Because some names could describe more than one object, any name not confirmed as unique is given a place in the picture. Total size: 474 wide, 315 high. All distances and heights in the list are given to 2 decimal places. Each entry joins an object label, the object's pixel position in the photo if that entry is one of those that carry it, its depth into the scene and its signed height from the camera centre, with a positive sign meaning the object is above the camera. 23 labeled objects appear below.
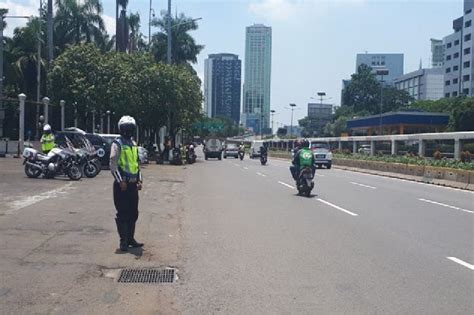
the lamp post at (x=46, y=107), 37.56 +1.80
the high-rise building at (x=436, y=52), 174.38 +27.18
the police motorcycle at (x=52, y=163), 21.91 -0.99
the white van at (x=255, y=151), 73.62 -1.19
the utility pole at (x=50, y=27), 39.94 +7.10
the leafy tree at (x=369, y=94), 117.38 +9.68
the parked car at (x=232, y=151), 72.00 -1.25
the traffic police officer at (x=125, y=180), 9.34 -0.64
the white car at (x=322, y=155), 44.38 -0.88
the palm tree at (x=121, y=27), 59.44 +10.91
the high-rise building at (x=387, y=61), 173.12 +24.00
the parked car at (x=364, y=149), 54.50 -0.47
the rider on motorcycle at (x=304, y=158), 19.02 -0.49
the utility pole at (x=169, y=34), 47.25 +8.09
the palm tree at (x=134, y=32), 68.71 +12.49
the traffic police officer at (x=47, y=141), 23.09 -0.20
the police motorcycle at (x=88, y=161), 23.46 -0.95
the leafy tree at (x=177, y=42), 65.88 +10.53
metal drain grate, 7.70 -1.78
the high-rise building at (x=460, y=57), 119.62 +18.39
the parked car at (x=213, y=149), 63.44 -0.93
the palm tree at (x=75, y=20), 57.03 +11.05
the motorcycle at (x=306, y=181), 19.16 -1.22
